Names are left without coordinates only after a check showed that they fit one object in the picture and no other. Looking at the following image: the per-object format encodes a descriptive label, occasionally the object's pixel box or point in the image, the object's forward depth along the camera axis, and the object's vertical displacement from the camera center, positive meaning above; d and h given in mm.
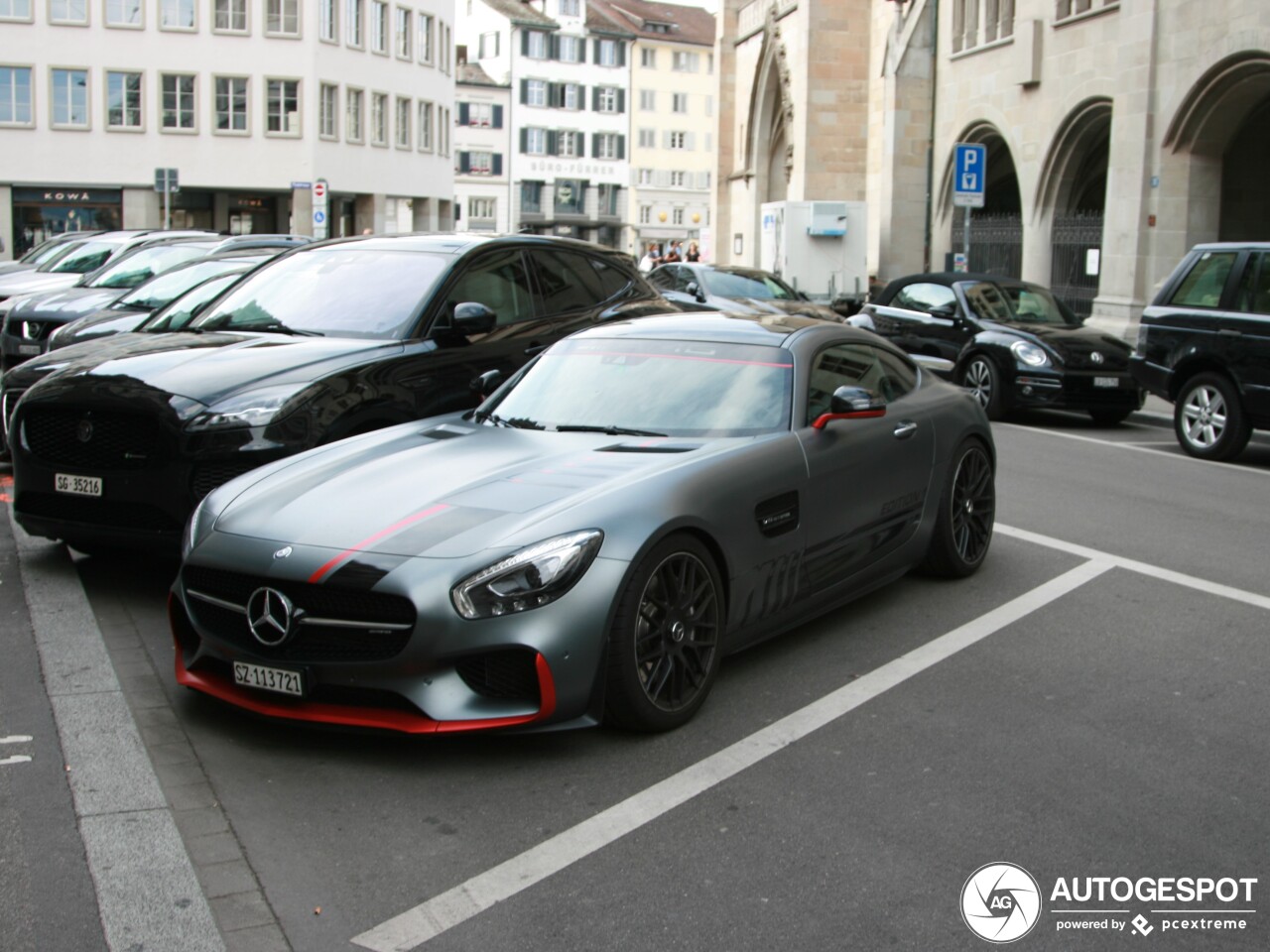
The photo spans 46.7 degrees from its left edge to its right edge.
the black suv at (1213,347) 12914 -510
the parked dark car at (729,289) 19406 -124
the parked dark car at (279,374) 6961 -522
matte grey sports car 4758 -926
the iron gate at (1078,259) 26922 +527
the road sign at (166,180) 38656 +2313
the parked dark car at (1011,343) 15562 -628
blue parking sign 22406 +1663
